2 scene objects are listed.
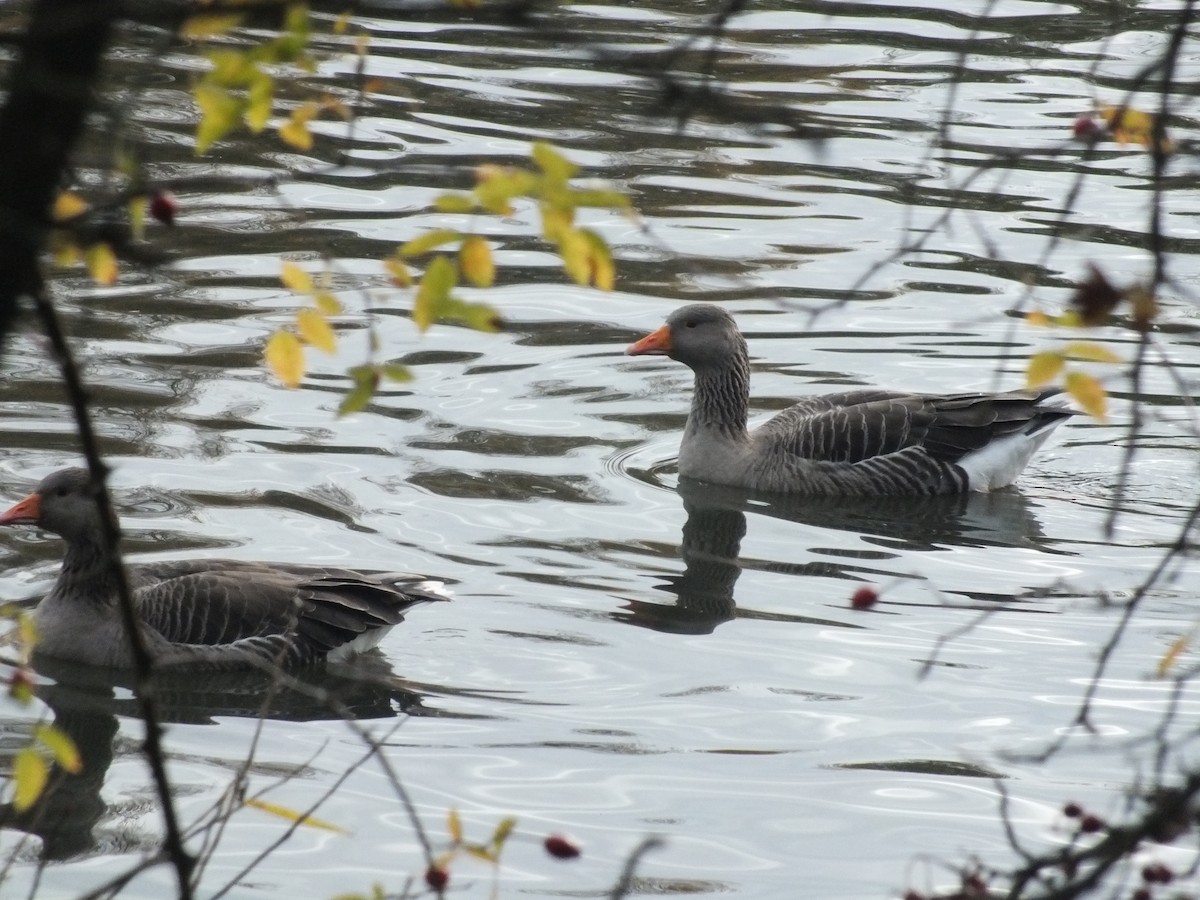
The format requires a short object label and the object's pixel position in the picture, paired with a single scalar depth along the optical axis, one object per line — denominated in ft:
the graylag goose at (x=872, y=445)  79.82
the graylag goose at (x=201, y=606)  57.06
